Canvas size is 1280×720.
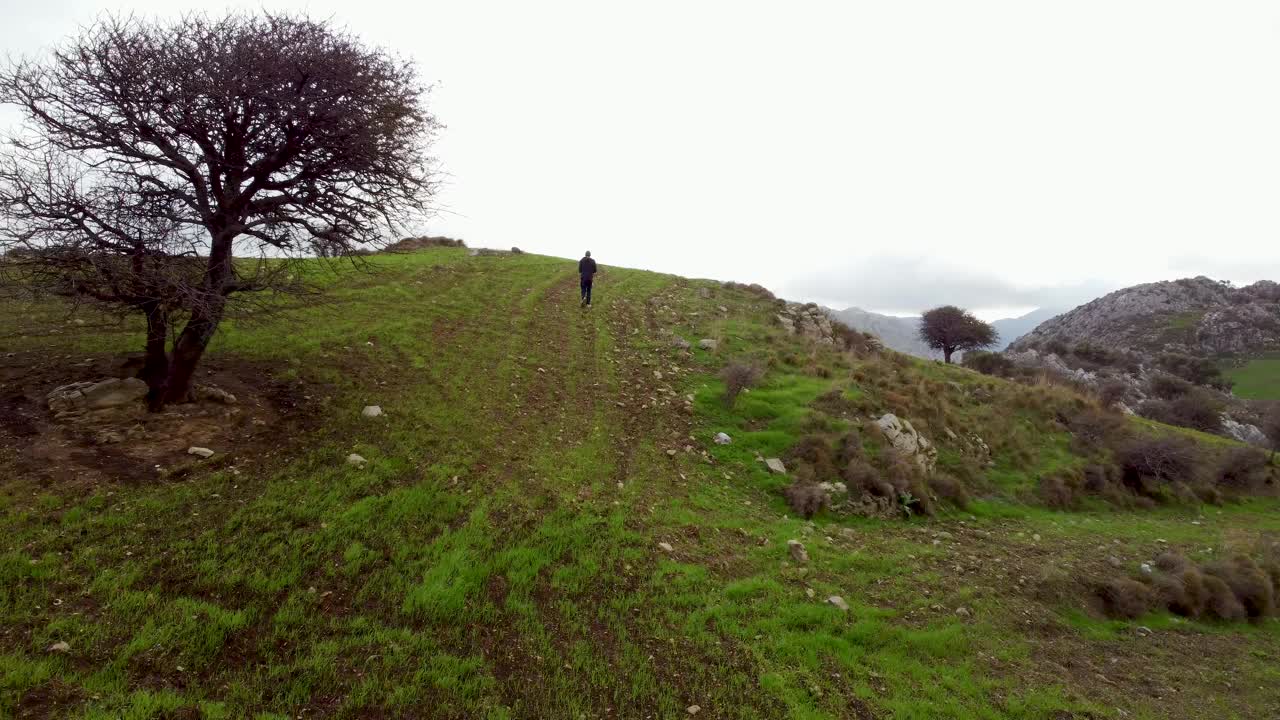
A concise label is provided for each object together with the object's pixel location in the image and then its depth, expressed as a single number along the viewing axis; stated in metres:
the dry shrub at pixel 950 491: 12.08
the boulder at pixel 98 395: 8.48
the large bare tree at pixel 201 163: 7.49
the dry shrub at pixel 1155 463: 16.03
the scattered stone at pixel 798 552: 8.20
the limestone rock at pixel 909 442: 12.61
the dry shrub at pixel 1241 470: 18.16
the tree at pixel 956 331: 44.62
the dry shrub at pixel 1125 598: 8.62
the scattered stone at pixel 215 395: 9.45
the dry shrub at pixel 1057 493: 13.70
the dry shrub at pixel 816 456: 11.43
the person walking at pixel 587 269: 21.48
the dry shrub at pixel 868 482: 11.05
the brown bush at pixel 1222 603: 9.15
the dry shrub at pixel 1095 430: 17.16
